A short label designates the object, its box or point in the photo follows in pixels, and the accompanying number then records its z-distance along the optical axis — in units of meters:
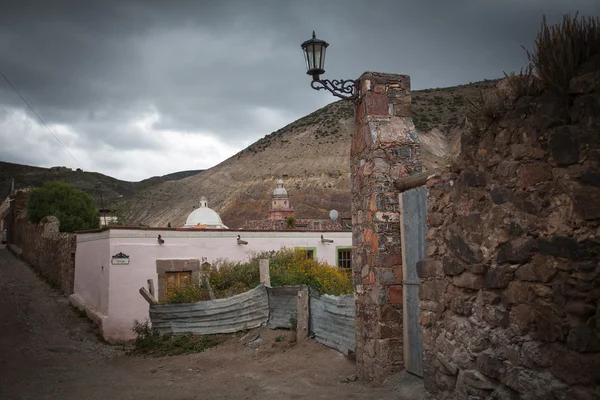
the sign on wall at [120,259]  15.07
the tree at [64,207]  26.08
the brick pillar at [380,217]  6.20
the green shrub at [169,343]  10.96
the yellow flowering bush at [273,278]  13.05
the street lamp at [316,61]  6.68
